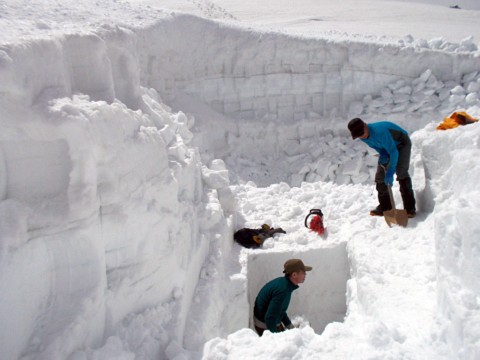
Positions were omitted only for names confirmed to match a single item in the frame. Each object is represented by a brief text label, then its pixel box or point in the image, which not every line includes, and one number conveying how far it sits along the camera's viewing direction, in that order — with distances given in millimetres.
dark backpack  5664
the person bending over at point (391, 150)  4910
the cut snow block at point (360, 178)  9336
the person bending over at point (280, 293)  4441
